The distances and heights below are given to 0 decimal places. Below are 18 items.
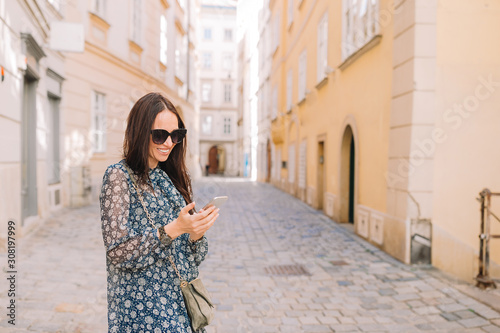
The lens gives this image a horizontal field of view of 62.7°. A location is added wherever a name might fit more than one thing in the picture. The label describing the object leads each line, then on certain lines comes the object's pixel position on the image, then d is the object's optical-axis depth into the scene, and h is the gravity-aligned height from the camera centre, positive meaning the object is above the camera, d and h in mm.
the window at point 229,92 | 44156 +6895
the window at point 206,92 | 43625 +6848
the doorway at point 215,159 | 45375 -283
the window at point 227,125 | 43719 +3366
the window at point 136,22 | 14082 +4716
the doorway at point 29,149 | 7852 +101
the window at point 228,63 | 44156 +10011
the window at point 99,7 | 11547 +4282
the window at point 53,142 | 10164 +321
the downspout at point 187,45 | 23472 +6380
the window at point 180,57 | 20561 +5170
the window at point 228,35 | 43781 +13020
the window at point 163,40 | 17312 +5010
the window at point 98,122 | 11969 +990
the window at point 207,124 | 43625 +3442
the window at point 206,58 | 43625 +10446
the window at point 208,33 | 43469 +13005
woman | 1608 -289
